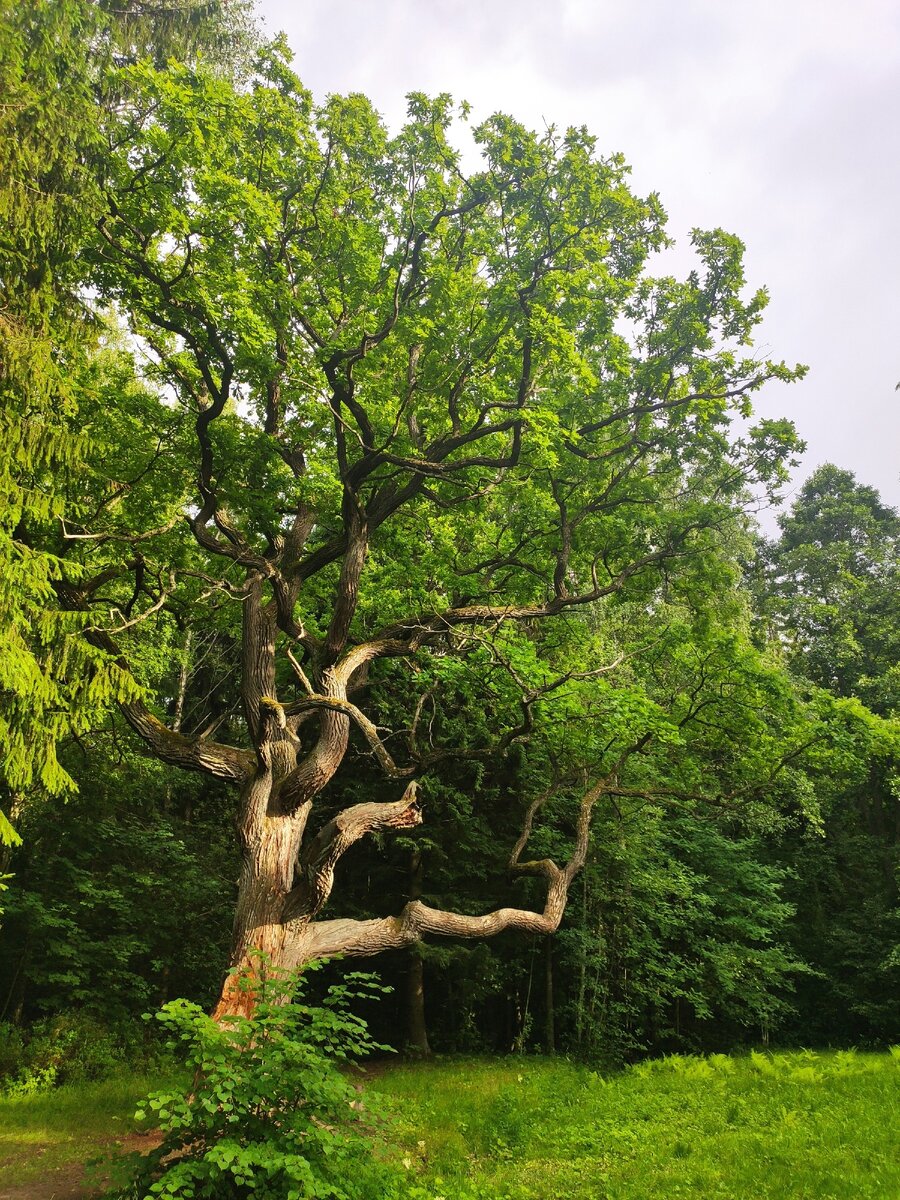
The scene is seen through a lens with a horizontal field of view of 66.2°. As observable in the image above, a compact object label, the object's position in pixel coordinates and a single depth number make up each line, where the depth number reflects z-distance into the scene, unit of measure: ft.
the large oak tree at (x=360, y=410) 24.12
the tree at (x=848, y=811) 54.80
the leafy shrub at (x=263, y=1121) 13.89
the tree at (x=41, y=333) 19.61
